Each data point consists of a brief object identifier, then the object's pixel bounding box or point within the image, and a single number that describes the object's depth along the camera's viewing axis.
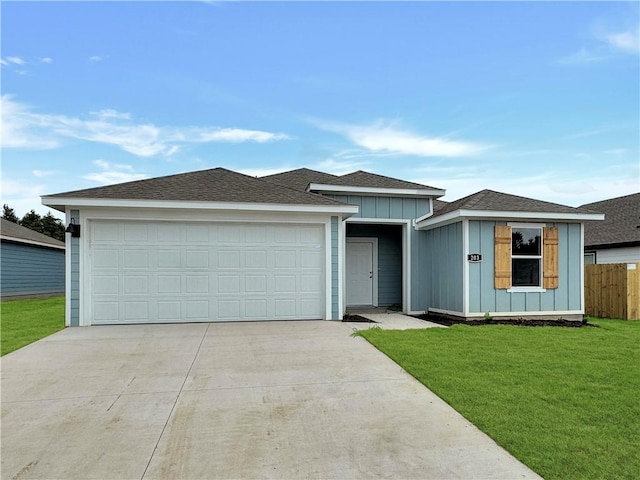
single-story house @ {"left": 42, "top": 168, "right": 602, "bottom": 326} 8.55
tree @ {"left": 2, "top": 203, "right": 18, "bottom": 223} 38.47
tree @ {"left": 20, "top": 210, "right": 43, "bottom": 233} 37.47
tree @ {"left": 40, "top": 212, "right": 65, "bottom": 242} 37.78
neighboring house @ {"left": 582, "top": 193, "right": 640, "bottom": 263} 14.02
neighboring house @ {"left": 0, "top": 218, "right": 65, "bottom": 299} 17.14
